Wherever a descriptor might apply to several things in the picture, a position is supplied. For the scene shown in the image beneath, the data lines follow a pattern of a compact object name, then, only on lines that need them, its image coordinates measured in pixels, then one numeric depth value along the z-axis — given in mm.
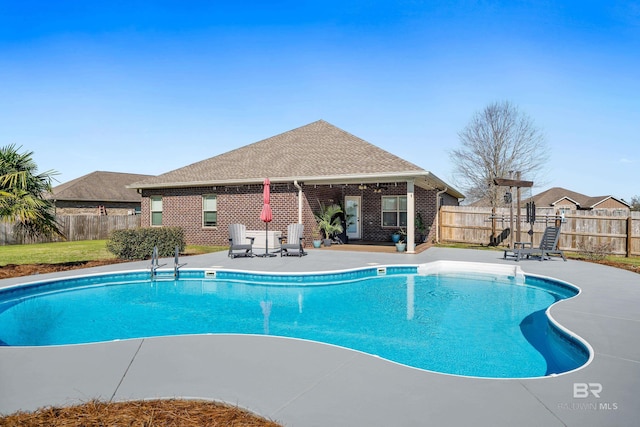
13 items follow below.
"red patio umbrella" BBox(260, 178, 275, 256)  13602
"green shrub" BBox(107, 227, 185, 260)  13023
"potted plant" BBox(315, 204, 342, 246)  16953
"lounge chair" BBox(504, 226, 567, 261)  12823
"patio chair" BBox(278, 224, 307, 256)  13570
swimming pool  5234
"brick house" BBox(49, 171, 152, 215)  28391
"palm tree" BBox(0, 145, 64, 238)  9648
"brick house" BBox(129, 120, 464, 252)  16203
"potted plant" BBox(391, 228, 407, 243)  17703
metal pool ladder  10154
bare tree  28297
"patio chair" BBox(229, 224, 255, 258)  13211
